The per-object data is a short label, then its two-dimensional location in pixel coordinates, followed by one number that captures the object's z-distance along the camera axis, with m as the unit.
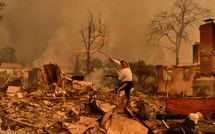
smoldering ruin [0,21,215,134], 5.27
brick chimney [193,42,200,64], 22.32
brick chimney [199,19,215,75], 14.70
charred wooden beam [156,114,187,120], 6.32
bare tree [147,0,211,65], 29.17
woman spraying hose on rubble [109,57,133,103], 6.71
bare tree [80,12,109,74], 26.88
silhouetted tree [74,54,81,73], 42.09
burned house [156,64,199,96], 19.20
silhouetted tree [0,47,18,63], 50.72
